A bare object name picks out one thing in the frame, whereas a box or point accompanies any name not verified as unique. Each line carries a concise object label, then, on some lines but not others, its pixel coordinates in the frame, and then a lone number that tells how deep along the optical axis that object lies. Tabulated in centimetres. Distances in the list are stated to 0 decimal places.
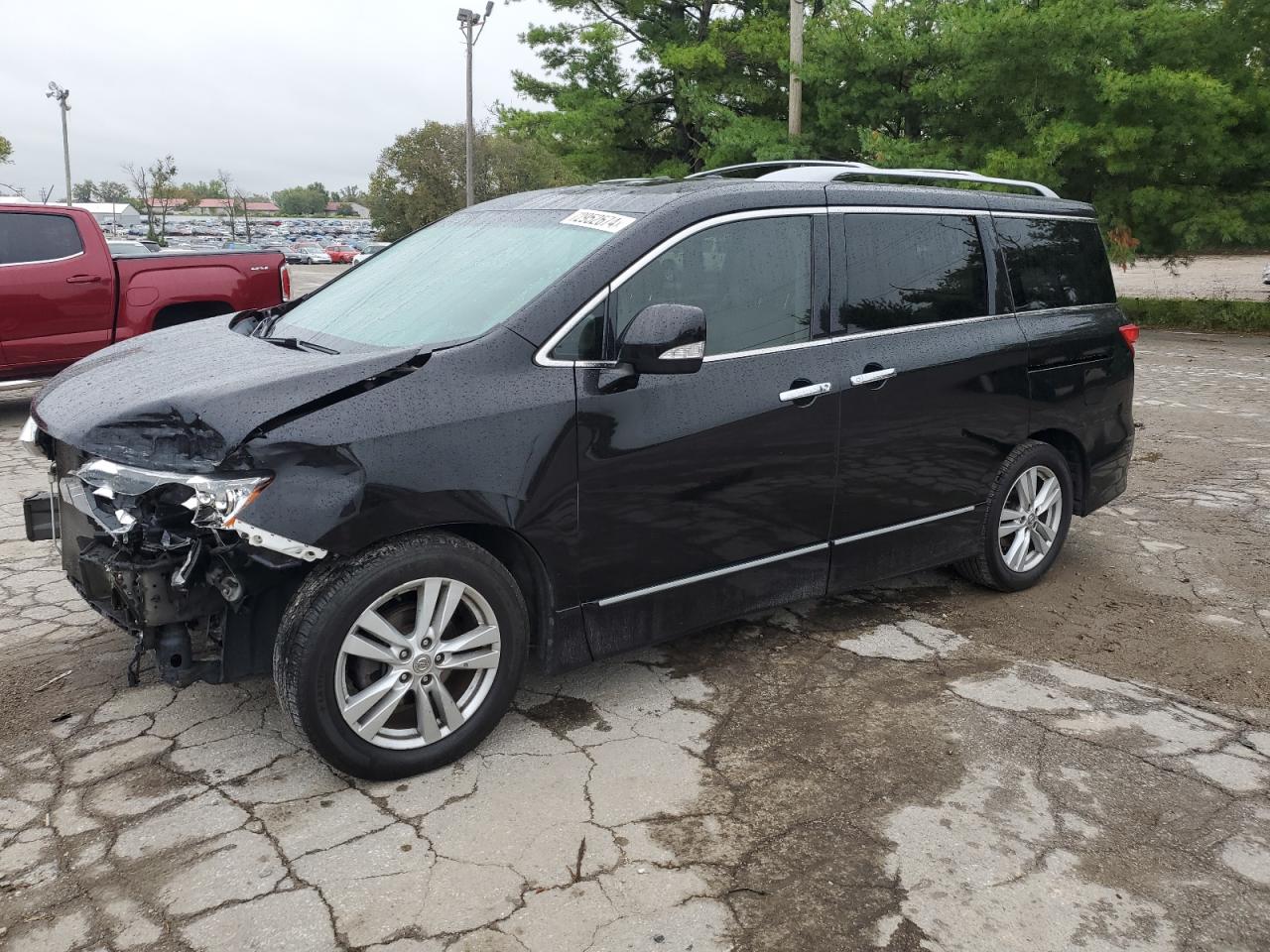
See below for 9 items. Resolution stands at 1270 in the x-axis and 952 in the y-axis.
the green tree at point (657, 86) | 2241
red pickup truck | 847
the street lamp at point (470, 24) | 3073
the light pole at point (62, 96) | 4991
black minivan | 290
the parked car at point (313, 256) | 5636
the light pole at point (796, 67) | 1802
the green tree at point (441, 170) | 5272
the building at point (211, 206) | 14575
